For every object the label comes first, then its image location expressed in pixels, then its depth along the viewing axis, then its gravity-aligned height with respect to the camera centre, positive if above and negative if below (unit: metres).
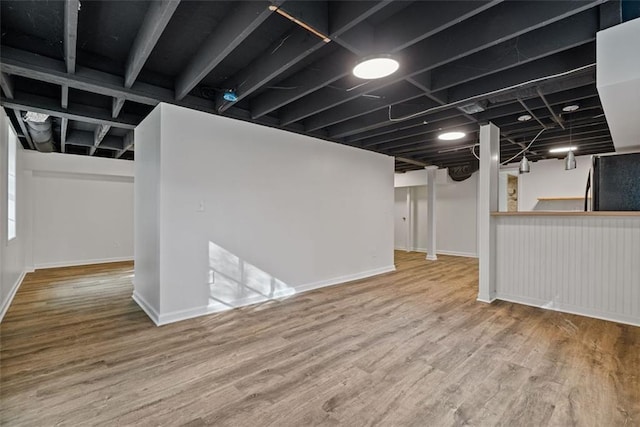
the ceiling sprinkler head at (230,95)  3.07 +1.24
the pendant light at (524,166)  4.93 +0.79
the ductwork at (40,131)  3.81 +1.14
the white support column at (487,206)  4.00 +0.09
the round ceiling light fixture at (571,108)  3.53 +1.29
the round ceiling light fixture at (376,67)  2.17 +1.16
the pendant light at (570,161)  4.22 +0.75
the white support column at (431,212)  7.55 +0.00
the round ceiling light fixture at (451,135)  4.39 +1.18
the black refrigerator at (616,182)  3.27 +0.36
